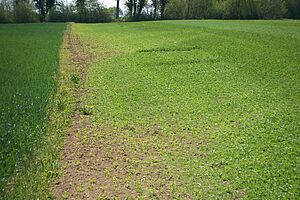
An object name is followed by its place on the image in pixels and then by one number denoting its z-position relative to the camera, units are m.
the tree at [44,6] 73.12
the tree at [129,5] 77.89
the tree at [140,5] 77.56
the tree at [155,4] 79.19
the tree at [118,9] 78.24
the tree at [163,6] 77.90
